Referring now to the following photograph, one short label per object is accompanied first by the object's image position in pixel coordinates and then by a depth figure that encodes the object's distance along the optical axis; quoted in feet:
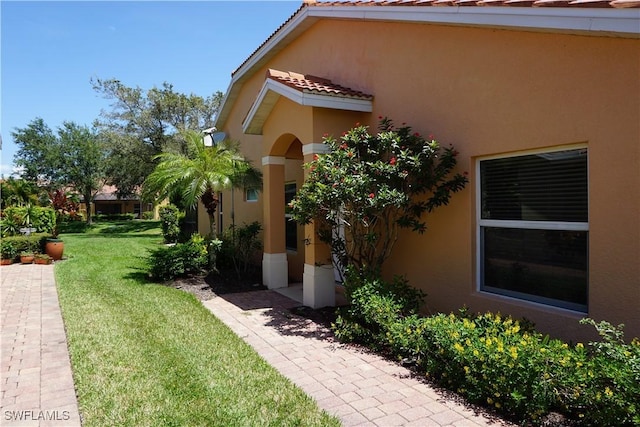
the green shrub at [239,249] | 35.06
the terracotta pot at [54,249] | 48.88
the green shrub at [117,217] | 169.33
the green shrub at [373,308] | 18.35
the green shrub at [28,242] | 47.96
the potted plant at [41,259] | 46.62
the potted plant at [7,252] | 47.01
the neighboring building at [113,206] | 190.89
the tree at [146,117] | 93.25
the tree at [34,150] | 128.06
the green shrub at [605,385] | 10.21
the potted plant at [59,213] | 48.98
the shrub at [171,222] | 69.21
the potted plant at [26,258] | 47.09
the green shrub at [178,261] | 34.71
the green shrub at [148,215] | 163.47
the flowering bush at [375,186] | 20.07
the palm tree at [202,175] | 34.04
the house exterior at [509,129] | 14.44
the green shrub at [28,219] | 54.03
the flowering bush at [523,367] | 10.66
